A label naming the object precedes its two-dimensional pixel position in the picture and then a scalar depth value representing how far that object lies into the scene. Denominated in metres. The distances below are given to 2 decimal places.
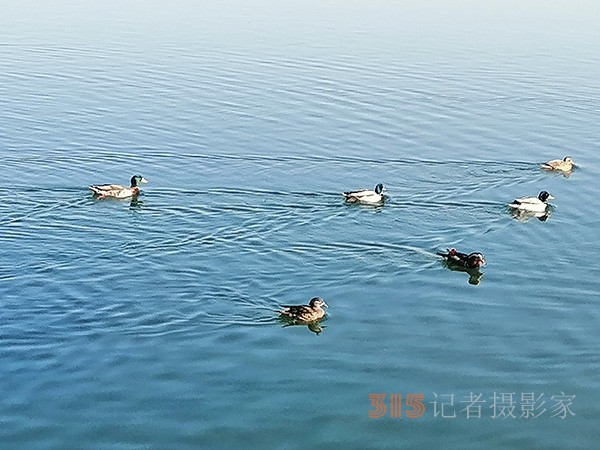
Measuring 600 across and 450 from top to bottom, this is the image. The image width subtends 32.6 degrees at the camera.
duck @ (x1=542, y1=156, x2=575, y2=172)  30.19
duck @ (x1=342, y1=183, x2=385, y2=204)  26.34
